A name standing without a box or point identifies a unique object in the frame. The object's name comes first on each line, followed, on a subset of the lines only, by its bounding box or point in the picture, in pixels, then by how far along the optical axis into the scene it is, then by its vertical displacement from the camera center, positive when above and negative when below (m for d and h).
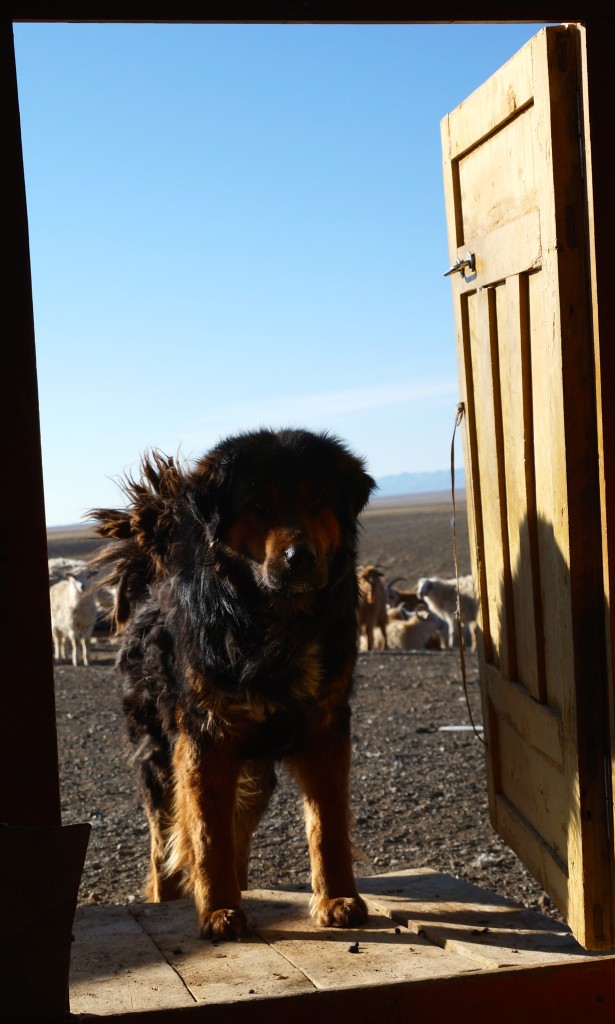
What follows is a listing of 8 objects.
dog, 3.95 -0.61
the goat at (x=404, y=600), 22.60 -2.44
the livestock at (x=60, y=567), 22.42 -1.31
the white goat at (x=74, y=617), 16.88 -1.80
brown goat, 18.50 -2.04
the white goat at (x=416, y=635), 19.41 -2.78
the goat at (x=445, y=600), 19.86 -2.27
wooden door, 3.10 +0.08
